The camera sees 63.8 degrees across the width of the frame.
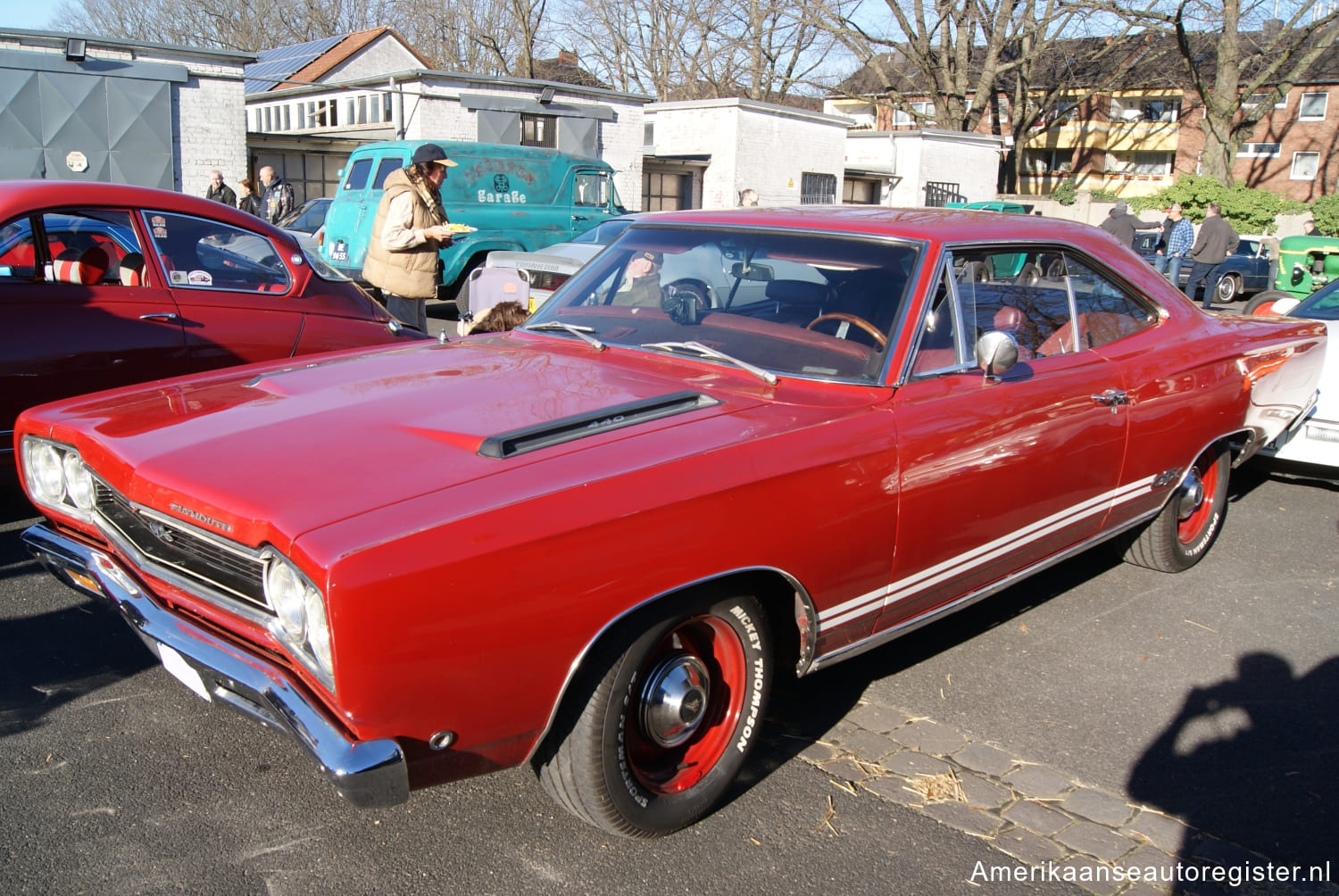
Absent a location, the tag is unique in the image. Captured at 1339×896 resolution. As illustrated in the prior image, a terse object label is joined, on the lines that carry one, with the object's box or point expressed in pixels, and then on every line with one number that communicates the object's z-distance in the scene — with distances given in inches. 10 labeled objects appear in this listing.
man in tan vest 287.6
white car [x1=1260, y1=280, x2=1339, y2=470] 231.6
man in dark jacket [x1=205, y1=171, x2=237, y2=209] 631.2
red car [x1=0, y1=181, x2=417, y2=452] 189.0
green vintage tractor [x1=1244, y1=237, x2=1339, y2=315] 709.9
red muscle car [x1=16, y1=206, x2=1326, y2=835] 90.0
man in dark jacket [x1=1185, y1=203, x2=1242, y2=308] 607.2
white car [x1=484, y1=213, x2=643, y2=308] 349.7
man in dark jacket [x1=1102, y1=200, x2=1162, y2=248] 652.7
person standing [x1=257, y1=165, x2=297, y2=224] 636.7
